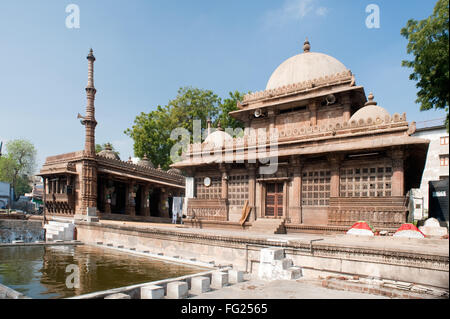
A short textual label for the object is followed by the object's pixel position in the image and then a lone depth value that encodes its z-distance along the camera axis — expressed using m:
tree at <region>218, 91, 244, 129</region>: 35.16
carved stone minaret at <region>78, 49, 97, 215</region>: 23.91
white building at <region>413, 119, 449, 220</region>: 29.62
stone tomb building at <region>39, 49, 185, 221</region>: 24.28
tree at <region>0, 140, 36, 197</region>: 54.47
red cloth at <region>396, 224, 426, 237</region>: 10.60
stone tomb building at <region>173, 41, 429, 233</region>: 13.81
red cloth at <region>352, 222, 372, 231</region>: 11.38
